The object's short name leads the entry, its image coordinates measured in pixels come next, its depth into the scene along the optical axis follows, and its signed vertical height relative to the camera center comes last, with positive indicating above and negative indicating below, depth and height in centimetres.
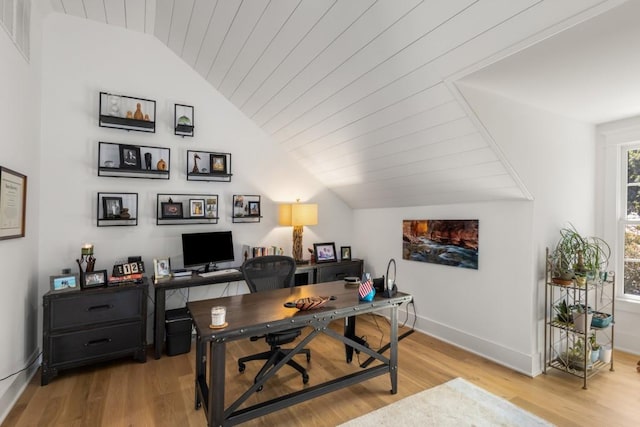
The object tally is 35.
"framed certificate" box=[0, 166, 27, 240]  206 +4
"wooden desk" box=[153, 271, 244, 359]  307 -84
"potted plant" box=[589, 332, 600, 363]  280 -117
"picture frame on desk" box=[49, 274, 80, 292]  269 -62
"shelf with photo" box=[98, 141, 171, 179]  318 +50
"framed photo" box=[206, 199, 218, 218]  369 +3
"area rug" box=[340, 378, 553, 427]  208 -134
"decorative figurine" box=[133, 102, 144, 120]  329 +98
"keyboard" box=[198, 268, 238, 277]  331 -65
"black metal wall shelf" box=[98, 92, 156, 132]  317 +99
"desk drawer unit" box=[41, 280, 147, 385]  260 -100
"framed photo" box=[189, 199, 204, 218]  360 +3
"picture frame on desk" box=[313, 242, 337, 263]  423 -52
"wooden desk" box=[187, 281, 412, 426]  179 -68
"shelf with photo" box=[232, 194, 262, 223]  388 +4
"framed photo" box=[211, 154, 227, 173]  372 +56
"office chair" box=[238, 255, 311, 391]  252 -61
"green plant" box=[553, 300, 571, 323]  278 -85
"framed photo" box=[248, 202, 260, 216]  396 +4
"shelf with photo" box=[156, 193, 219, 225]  346 +2
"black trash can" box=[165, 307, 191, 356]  310 -117
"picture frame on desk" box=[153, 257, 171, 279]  321 -57
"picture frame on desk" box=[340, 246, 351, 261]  453 -57
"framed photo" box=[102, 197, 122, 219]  317 +3
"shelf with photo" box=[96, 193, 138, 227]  317 +1
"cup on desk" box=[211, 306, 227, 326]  178 -58
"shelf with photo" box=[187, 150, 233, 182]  362 +51
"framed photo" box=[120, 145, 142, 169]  322 +53
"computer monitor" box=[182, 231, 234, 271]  339 -41
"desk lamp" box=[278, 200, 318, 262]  398 -3
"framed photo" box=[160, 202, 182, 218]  345 +1
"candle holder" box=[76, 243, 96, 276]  295 -45
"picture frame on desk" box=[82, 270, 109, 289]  281 -61
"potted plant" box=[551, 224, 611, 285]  271 -39
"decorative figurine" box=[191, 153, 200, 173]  363 +53
